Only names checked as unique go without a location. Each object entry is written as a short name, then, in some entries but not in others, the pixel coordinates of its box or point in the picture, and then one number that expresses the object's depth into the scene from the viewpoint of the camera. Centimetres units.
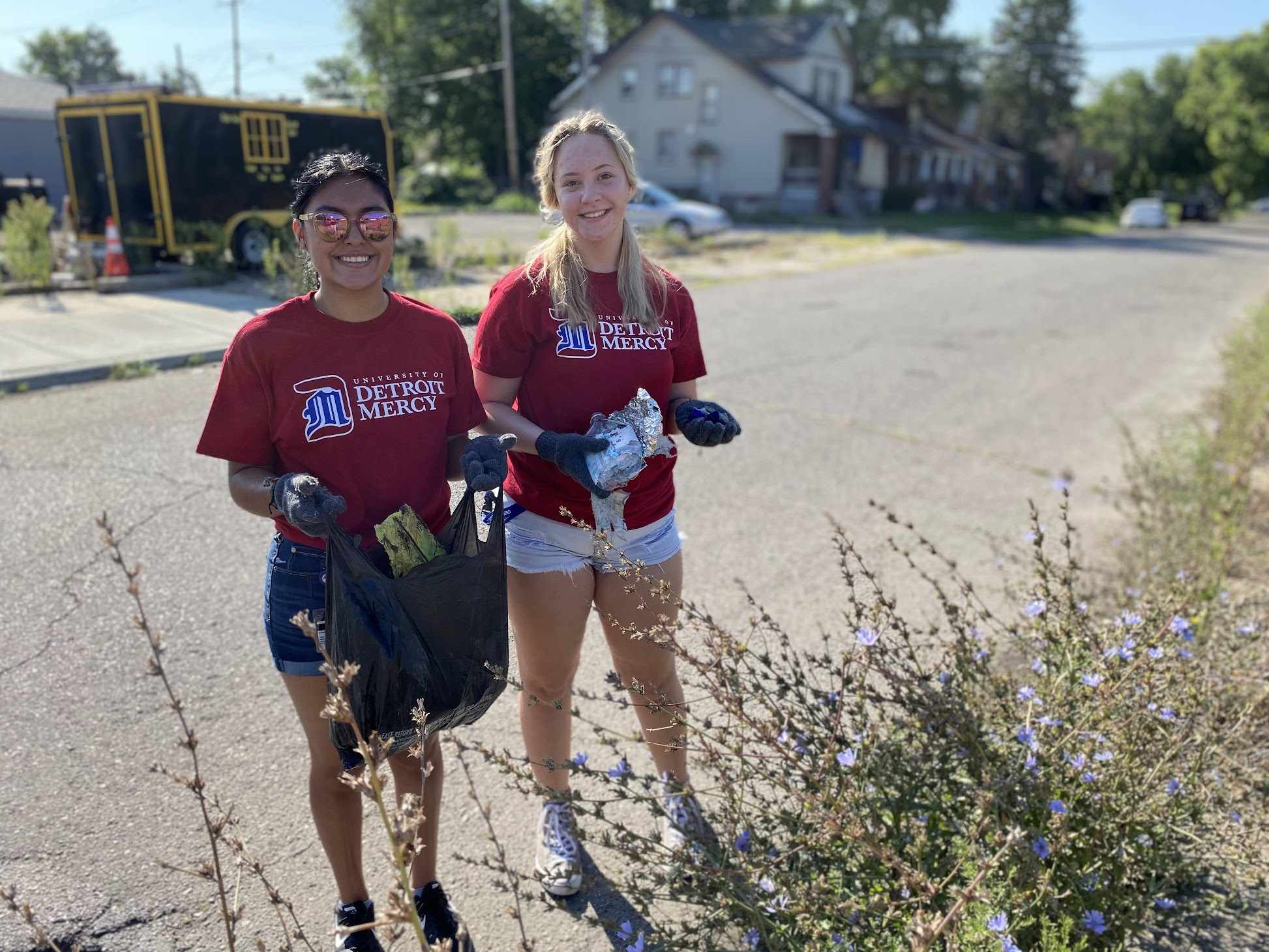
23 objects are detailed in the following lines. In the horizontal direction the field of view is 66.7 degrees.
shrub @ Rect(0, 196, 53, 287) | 1080
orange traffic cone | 1162
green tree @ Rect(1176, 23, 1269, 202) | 6500
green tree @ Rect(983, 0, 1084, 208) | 5506
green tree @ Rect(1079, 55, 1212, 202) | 6488
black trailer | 1205
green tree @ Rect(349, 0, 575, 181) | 4422
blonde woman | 244
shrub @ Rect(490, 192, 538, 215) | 3459
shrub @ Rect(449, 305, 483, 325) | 319
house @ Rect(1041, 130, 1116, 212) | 6022
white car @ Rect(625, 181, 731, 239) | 2428
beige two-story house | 3912
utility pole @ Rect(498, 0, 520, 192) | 3447
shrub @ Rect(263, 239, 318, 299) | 788
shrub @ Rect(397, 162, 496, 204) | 4044
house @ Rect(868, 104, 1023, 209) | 4752
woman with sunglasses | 206
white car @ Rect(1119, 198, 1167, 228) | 4406
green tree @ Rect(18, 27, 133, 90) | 7594
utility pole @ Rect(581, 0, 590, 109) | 3134
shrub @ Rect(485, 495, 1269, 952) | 207
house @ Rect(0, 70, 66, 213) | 2205
